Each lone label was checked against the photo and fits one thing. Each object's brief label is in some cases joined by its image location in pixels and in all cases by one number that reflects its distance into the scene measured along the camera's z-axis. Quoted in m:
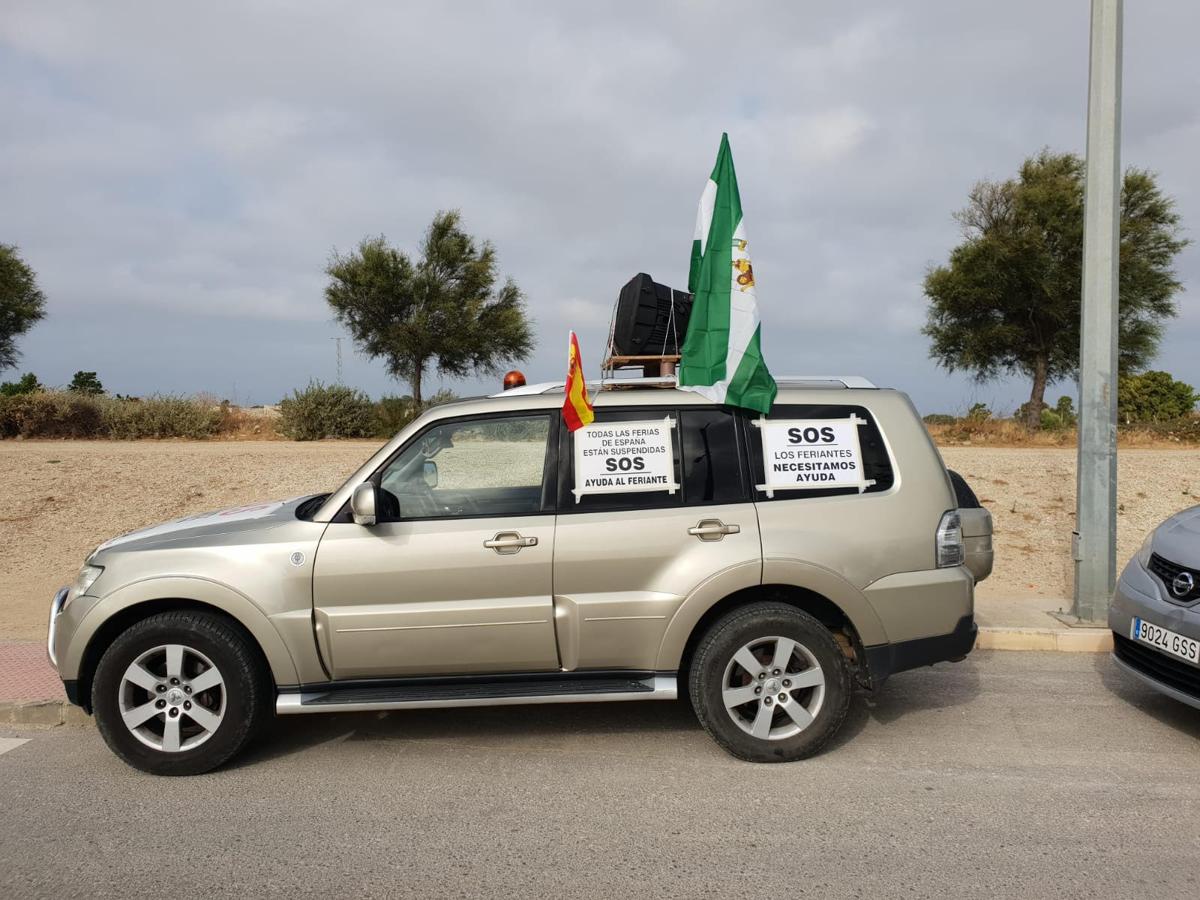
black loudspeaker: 5.60
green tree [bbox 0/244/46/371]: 29.02
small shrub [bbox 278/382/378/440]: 19.16
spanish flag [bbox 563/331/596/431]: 4.75
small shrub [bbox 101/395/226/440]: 18.53
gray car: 4.73
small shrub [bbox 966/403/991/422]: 19.19
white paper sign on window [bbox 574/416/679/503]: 4.74
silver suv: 4.54
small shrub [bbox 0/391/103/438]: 17.84
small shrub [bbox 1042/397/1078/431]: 21.88
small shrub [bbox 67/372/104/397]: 35.68
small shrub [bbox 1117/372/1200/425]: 26.48
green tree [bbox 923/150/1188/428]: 23.16
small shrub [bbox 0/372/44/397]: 25.66
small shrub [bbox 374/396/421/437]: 20.20
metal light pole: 7.23
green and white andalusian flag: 4.87
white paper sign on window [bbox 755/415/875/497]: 4.82
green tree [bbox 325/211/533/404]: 26.73
